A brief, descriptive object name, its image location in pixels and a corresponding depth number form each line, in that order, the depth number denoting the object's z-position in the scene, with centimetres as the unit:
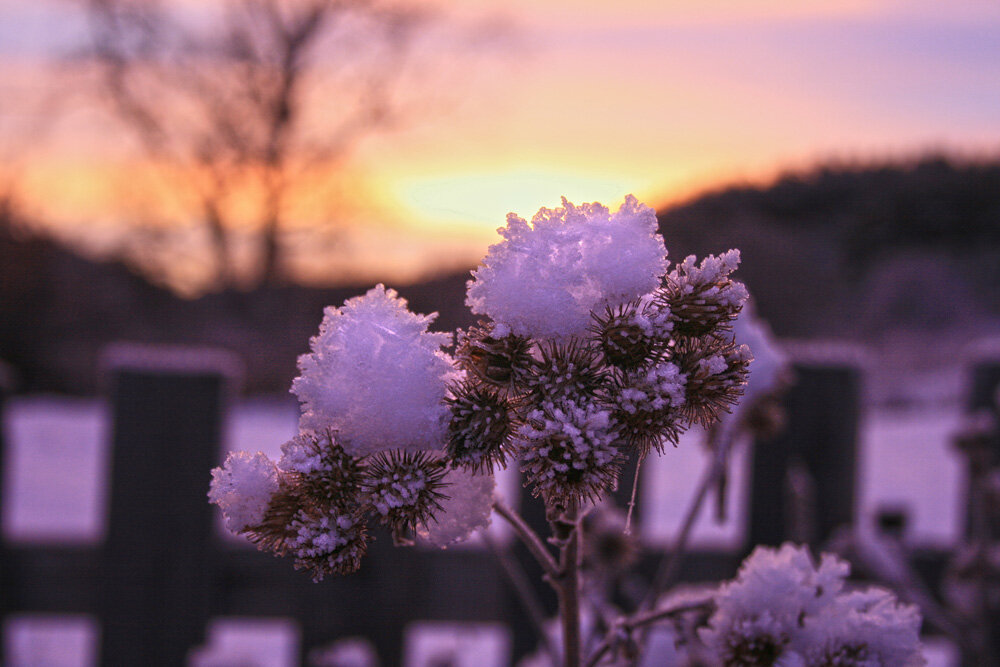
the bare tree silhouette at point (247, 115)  1052
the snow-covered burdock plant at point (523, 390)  56
